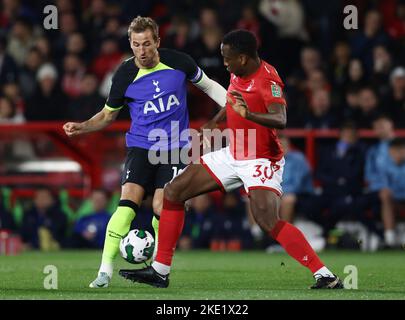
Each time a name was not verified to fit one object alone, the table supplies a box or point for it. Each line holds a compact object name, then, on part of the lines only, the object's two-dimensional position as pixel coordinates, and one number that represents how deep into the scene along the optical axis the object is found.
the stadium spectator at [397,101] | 15.41
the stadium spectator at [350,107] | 15.47
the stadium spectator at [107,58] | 17.20
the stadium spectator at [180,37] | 16.42
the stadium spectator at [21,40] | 18.03
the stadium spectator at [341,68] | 15.91
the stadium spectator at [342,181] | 14.70
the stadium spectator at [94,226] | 15.27
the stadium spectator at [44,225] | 15.46
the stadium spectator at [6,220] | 15.59
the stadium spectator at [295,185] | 14.84
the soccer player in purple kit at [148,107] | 9.39
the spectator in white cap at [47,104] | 16.62
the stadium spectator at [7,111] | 16.20
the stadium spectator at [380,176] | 14.56
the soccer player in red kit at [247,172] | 8.53
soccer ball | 9.33
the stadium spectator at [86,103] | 16.38
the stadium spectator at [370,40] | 16.12
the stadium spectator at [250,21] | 16.39
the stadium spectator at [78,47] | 17.47
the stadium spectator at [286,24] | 16.50
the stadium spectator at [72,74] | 17.27
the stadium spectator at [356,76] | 15.57
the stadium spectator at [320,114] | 15.41
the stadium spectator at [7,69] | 17.27
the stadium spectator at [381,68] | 15.64
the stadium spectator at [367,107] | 15.32
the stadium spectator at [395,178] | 14.65
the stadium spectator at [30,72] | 17.48
